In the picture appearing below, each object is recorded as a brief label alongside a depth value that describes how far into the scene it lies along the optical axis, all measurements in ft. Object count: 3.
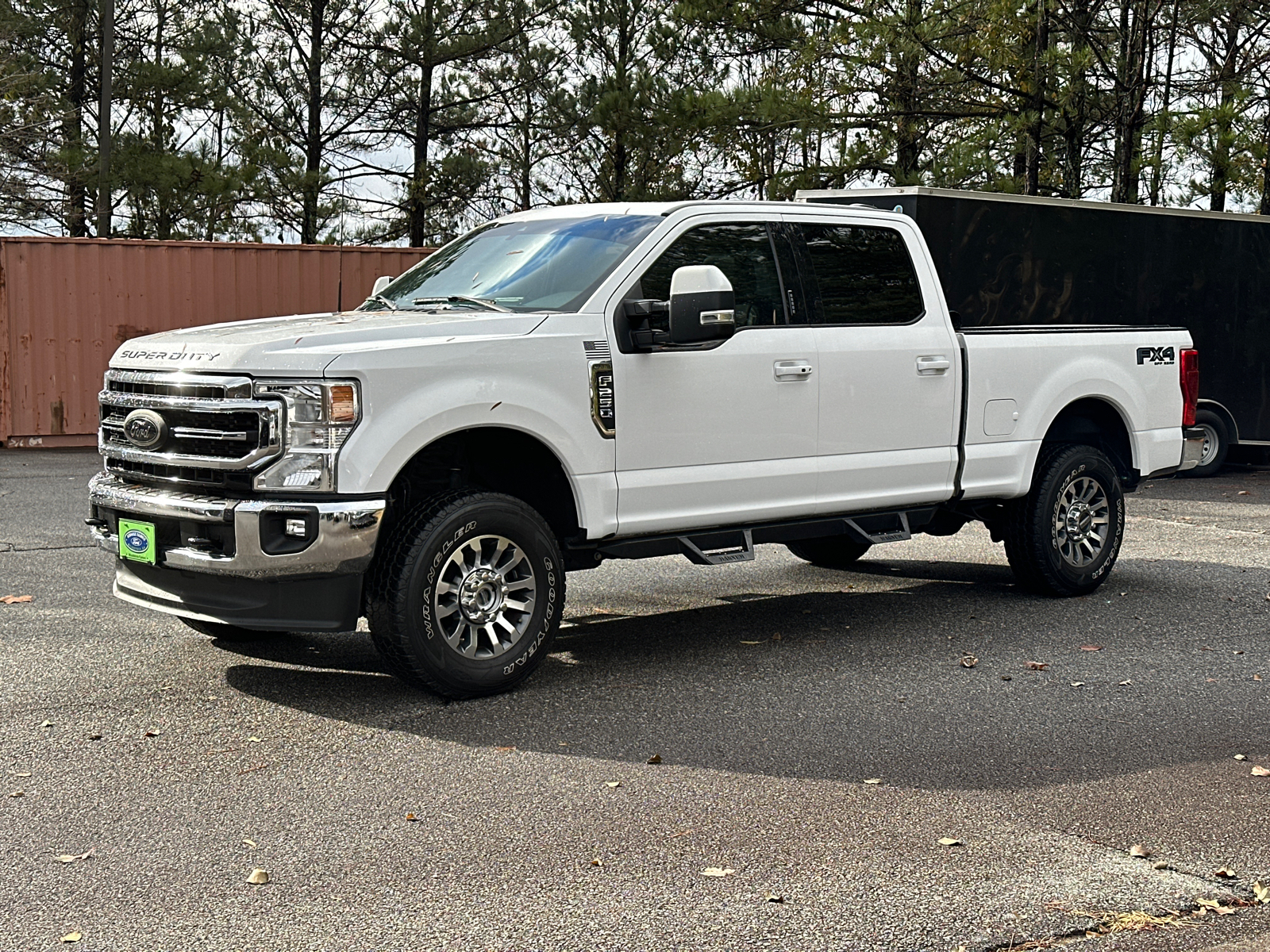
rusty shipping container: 59.11
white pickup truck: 18.97
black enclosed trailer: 45.85
